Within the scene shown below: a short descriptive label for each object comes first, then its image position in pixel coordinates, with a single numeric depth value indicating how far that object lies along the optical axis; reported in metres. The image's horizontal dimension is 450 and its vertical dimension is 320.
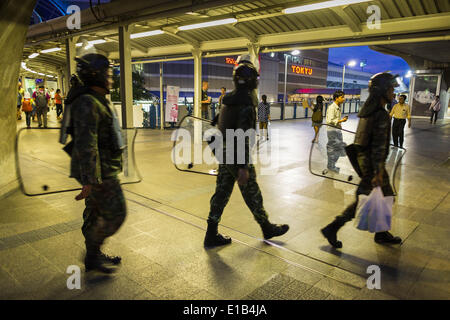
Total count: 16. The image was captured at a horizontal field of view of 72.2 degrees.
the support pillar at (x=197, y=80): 11.48
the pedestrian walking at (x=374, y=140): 3.08
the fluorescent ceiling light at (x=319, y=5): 6.07
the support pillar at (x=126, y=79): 6.75
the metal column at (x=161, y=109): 16.10
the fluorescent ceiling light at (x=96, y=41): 11.06
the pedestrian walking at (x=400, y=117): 9.20
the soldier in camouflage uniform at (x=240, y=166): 3.07
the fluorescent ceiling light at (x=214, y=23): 7.86
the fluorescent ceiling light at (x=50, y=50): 12.24
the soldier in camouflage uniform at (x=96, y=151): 2.46
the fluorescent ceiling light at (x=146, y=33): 9.33
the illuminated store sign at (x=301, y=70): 59.34
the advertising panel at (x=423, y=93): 24.84
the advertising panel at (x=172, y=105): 15.20
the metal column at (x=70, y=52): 9.35
